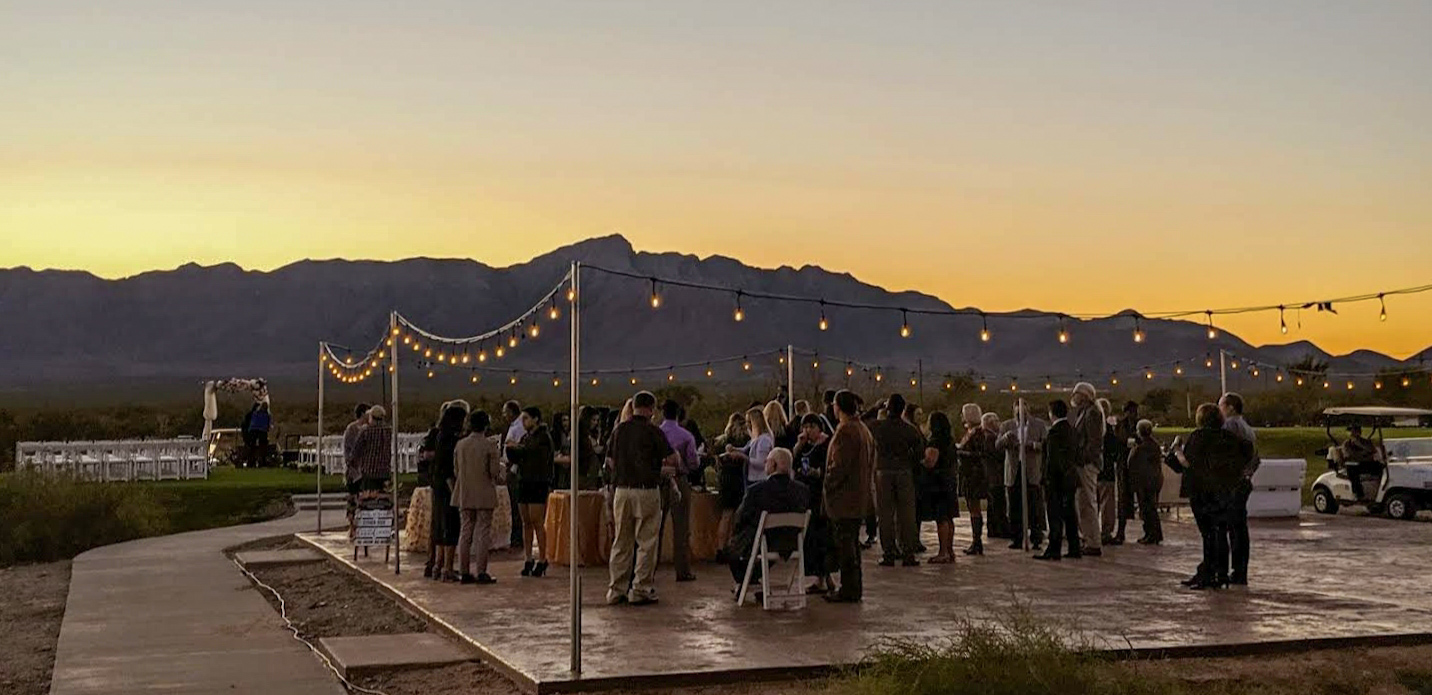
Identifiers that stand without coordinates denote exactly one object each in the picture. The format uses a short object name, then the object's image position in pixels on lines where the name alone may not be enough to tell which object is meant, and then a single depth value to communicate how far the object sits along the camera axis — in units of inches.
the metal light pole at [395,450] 593.9
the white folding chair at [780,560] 481.4
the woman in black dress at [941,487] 631.2
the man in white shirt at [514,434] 615.5
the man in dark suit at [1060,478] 611.5
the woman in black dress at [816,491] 526.0
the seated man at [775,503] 486.9
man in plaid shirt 683.4
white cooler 860.6
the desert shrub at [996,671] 327.6
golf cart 864.3
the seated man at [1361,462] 901.8
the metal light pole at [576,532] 368.5
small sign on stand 665.6
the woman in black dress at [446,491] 565.6
